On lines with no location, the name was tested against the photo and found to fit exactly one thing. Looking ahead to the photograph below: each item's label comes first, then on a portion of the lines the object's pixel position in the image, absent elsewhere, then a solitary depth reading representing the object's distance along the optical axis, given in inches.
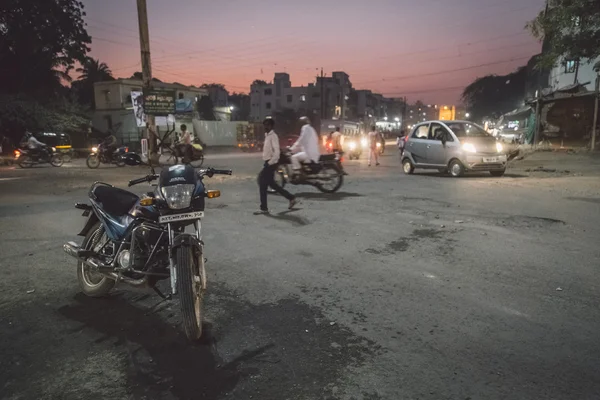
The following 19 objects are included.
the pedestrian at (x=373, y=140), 754.8
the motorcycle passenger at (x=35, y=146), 776.9
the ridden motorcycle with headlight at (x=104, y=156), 792.3
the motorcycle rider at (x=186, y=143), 744.6
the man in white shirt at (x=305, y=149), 429.4
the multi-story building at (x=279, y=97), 3100.4
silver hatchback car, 531.2
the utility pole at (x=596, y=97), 889.5
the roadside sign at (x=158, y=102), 750.5
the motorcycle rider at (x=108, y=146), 809.5
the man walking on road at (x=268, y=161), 332.2
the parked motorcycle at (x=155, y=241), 131.0
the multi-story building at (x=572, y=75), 1344.5
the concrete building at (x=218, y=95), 3137.3
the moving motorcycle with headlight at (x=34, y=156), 776.3
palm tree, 2065.7
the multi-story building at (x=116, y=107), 1740.9
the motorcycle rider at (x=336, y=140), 819.1
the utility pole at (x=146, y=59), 698.2
